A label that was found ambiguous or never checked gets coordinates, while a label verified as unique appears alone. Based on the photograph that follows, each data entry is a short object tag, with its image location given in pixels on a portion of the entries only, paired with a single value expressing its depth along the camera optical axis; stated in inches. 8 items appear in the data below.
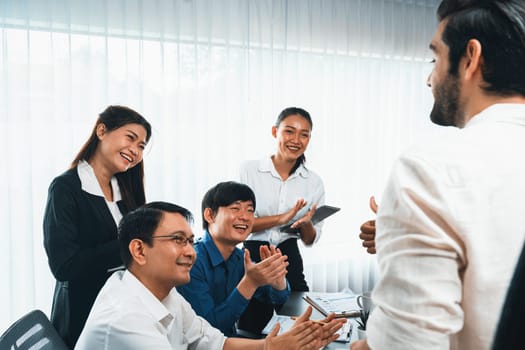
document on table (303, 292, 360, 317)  67.0
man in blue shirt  64.6
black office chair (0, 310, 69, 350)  45.3
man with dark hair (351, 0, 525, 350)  21.9
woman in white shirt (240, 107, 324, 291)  99.5
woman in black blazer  66.9
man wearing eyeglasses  45.3
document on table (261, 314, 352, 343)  57.4
